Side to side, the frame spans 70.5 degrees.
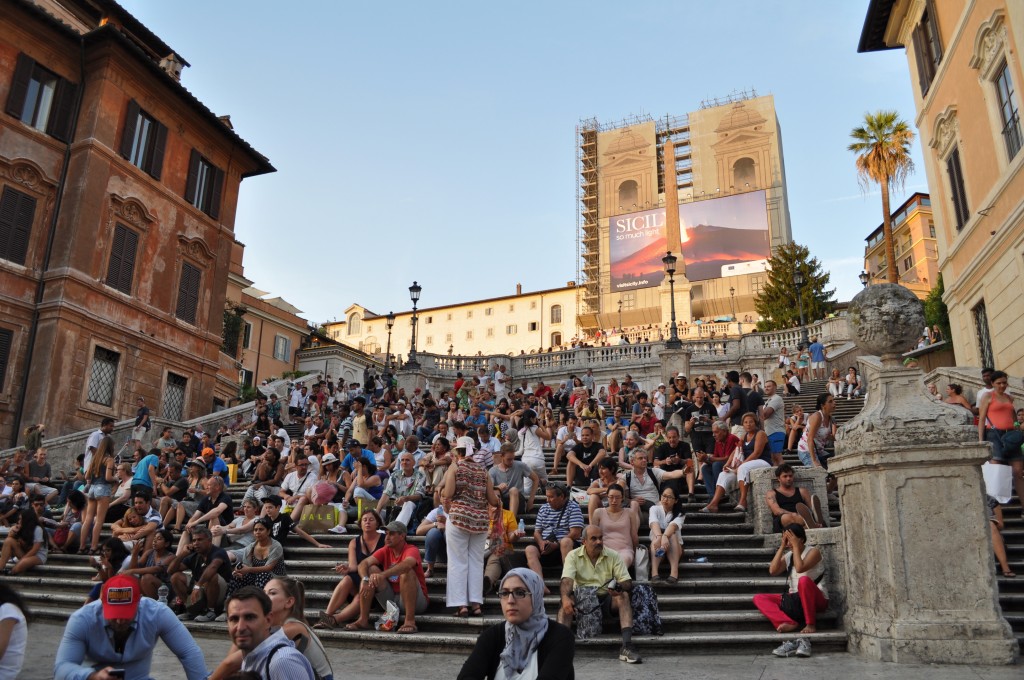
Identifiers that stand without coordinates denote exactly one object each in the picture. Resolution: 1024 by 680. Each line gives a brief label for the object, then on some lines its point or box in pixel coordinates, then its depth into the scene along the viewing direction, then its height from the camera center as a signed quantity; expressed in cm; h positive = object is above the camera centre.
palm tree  3484 +1824
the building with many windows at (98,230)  2112 +949
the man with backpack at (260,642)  366 -56
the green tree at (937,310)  2948 +943
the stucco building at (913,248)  6281 +2595
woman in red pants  711 -47
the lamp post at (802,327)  2882 +915
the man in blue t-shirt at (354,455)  1307 +140
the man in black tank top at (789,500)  869 +47
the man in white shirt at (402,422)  1811 +273
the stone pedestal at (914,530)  586 +9
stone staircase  715 -73
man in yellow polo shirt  731 -40
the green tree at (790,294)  4785 +1611
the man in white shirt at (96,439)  1567 +197
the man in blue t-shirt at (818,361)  2780 +662
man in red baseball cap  433 -61
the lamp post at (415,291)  2783 +905
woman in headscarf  402 -59
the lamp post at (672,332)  2611 +758
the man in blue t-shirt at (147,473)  1343 +106
